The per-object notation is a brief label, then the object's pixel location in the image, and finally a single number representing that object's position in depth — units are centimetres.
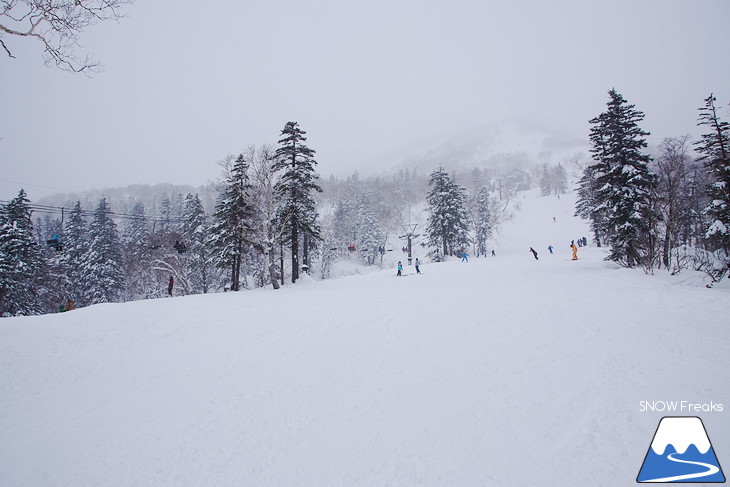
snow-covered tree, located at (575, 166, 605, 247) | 4159
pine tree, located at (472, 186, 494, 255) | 5481
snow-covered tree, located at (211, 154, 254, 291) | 2517
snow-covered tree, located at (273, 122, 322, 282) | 2436
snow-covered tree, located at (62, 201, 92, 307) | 3588
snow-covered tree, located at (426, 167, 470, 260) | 4281
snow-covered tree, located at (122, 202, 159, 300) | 4006
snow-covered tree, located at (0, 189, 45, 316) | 2511
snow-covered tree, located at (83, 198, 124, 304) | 3534
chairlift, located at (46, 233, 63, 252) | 2388
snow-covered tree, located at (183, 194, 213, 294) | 3641
